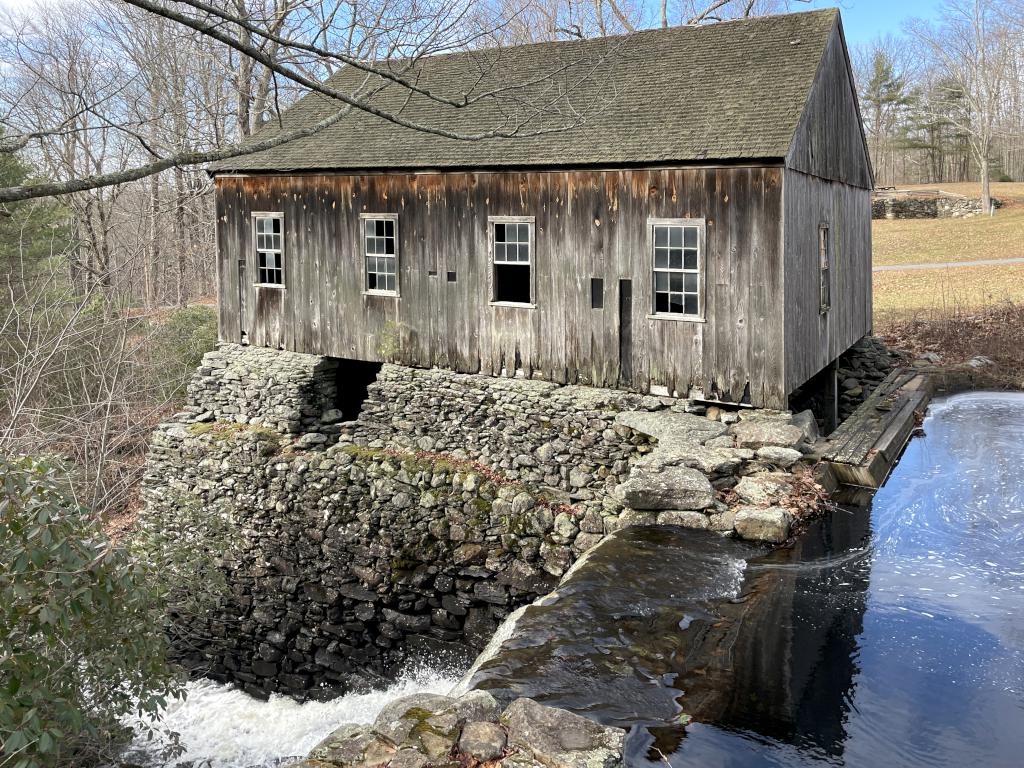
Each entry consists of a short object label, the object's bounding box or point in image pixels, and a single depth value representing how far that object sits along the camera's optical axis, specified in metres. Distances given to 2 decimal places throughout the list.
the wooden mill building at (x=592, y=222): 12.24
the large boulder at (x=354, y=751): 5.31
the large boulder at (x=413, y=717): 5.48
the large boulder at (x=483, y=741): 5.24
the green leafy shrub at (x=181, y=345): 21.03
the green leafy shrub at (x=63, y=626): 5.54
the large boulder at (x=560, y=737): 5.18
